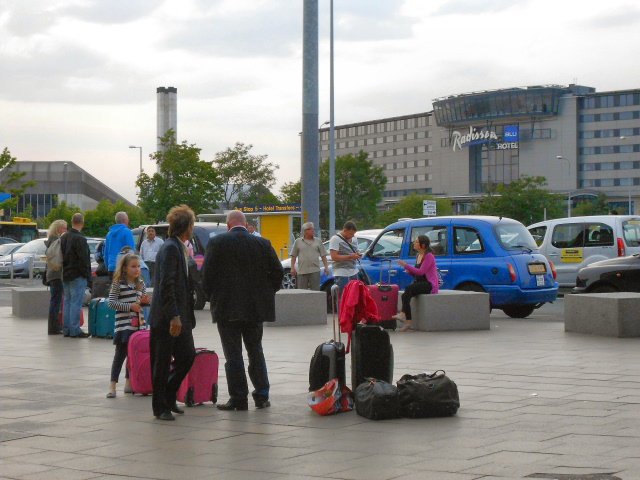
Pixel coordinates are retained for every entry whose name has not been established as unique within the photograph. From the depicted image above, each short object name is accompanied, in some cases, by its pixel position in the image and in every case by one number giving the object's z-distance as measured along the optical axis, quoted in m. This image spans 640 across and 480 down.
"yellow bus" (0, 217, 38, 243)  55.56
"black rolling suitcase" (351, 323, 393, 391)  8.49
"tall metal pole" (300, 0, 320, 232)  19.48
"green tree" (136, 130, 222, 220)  48.69
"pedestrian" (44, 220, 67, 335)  15.05
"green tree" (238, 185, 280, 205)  86.88
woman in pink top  15.38
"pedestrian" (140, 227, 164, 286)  19.39
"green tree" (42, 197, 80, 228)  79.12
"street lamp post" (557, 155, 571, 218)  128.25
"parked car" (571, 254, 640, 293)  16.38
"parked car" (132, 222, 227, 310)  20.09
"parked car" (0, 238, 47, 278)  39.31
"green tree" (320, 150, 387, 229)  83.75
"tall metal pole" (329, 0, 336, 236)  34.84
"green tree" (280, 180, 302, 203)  81.75
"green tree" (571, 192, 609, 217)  101.49
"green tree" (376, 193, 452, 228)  111.94
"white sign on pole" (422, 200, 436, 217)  32.80
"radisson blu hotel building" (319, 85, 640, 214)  130.00
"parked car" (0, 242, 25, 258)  43.40
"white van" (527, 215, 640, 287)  21.83
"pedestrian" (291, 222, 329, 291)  17.78
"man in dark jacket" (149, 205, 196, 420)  7.85
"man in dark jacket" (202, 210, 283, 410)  8.30
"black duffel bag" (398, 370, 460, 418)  7.69
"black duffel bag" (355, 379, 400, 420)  7.68
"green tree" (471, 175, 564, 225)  64.88
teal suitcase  14.83
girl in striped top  9.35
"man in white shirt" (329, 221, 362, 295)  16.22
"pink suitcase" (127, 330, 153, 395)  9.12
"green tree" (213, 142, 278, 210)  84.19
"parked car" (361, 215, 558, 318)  16.75
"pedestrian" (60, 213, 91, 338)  14.44
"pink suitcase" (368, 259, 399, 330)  15.42
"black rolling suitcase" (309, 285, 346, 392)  8.38
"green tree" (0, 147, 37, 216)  54.79
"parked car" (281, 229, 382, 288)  19.28
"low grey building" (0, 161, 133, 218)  120.44
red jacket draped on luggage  8.58
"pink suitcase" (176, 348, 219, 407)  8.59
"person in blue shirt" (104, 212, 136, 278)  17.44
